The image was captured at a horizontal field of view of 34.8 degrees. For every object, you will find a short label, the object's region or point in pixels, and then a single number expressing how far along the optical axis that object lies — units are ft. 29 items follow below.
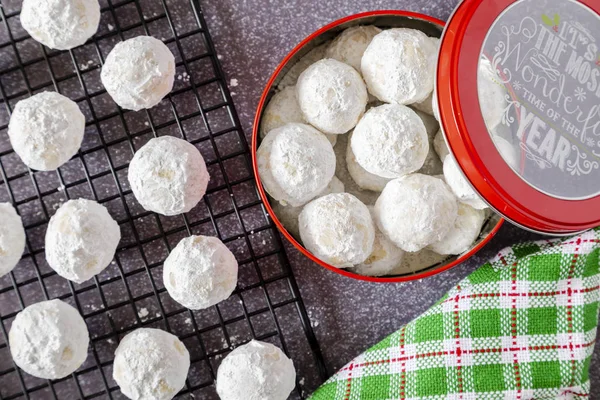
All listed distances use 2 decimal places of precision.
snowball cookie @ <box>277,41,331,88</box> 1.64
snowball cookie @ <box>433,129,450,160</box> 1.62
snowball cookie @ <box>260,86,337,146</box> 1.61
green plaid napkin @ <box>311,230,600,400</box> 1.59
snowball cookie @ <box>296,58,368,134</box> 1.55
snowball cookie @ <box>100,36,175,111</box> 1.54
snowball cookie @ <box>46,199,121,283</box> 1.53
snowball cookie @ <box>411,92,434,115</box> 1.63
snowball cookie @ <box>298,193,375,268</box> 1.54
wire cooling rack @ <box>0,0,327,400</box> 1.65
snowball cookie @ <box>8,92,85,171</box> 1.53
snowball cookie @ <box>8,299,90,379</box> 1.53
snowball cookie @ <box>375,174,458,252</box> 1.54
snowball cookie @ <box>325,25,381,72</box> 1.62
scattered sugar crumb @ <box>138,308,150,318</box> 1.68
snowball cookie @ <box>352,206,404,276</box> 1.60
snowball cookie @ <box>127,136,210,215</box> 1.53
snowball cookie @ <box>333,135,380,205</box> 1.67
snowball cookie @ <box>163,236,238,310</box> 1.53
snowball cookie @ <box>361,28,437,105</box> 1.54
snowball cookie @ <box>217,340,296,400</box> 1.54
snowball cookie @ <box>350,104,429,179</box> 1.52
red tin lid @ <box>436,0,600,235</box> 1.47
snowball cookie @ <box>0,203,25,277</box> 1.55
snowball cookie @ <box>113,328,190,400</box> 1.53
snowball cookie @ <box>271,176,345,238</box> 1.63
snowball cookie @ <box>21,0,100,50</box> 1.53
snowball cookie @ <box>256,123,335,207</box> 1.54
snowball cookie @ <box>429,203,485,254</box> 1.60
